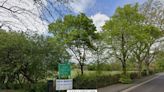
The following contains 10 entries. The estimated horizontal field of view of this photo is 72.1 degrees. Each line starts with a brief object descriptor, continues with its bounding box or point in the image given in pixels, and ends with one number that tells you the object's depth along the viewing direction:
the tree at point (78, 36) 11.27
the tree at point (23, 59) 6.53
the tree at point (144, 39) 13.75
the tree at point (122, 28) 13.42
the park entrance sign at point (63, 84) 4.97
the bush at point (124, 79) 13.02
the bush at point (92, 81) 8.75
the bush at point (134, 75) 17.11
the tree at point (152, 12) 17.54
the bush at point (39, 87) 6.36
